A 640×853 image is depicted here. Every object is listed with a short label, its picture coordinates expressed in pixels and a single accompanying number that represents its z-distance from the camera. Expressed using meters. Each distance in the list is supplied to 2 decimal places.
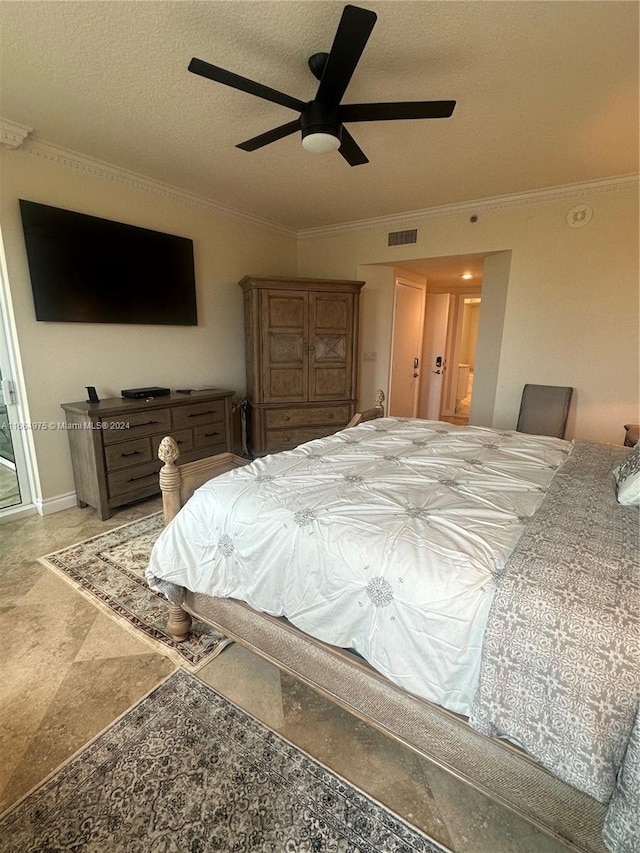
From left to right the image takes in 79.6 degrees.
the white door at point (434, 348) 6.05
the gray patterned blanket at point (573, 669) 0.81
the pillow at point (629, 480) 1.42
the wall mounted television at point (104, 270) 2.79
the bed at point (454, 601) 0.86
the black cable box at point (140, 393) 3.24
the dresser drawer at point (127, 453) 2.92
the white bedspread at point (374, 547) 1.04
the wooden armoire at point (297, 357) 4.02
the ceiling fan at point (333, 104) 1.42
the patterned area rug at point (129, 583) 1.81
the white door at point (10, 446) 2.84
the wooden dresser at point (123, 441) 2.85
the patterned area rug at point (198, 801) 1.11
